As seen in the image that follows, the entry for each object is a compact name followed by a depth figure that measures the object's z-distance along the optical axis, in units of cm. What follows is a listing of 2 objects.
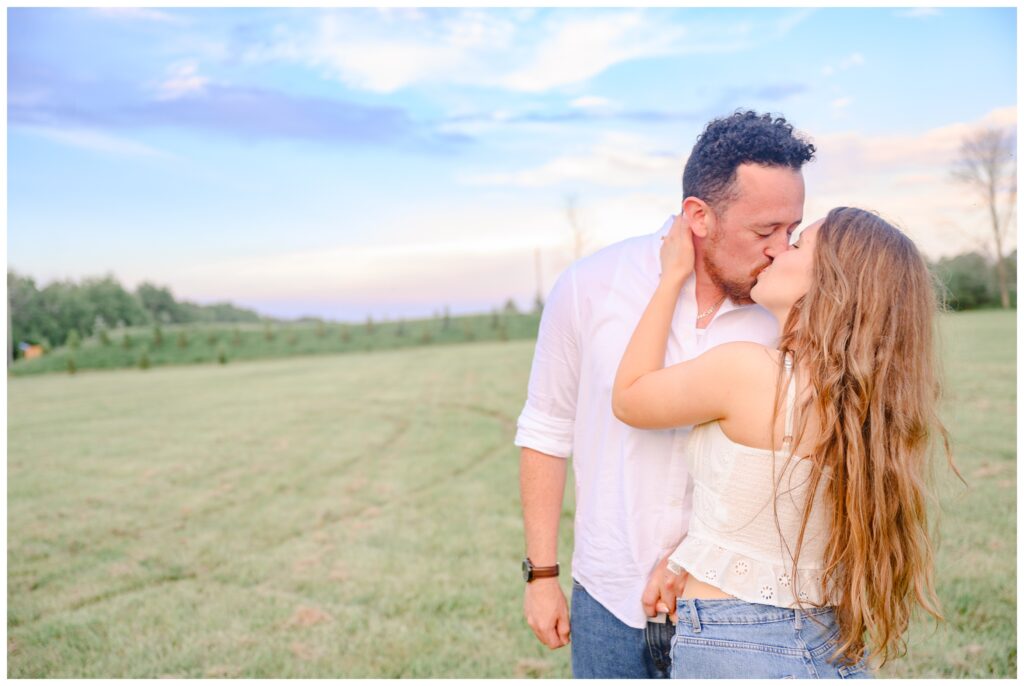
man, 228
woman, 185
